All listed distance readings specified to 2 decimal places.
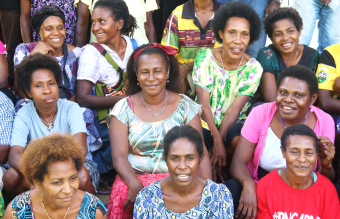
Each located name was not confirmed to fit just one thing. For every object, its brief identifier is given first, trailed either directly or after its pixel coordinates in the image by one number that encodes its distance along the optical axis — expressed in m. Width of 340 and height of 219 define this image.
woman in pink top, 2.89
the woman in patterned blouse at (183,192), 2.55
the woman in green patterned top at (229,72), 3.77
